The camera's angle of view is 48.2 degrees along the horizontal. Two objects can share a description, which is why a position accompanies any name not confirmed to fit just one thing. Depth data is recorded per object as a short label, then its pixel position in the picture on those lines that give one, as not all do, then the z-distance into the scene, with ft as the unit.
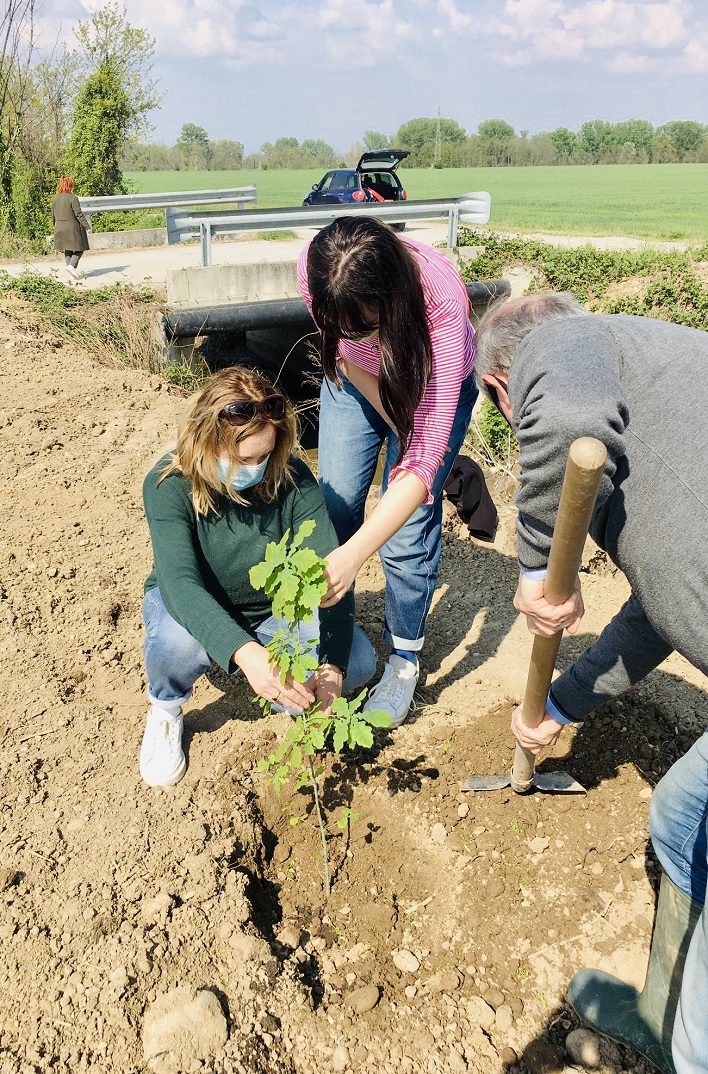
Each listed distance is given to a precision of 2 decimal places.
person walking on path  37.73
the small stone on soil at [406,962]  7.70
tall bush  57.72
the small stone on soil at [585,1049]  6.92
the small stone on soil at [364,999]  7.25
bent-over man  5.24
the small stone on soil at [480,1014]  7.22
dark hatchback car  53.93
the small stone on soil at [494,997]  7.40
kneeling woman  7.87
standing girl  7.05
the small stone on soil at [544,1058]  6.91
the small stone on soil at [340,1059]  6.77
